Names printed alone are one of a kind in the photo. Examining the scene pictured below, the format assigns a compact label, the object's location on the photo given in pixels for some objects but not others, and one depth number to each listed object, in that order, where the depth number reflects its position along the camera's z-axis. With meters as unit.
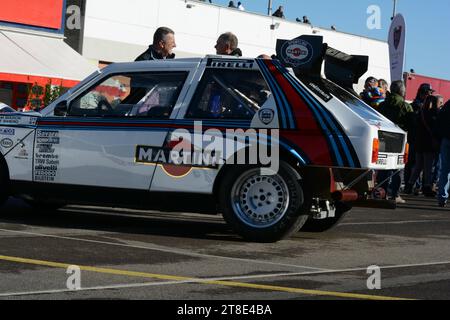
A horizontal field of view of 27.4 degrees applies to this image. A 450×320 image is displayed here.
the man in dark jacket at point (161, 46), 11.23
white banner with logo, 21.47
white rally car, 8.47
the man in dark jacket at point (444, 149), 14.05
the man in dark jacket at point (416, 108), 16.47
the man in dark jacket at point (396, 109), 14.50
